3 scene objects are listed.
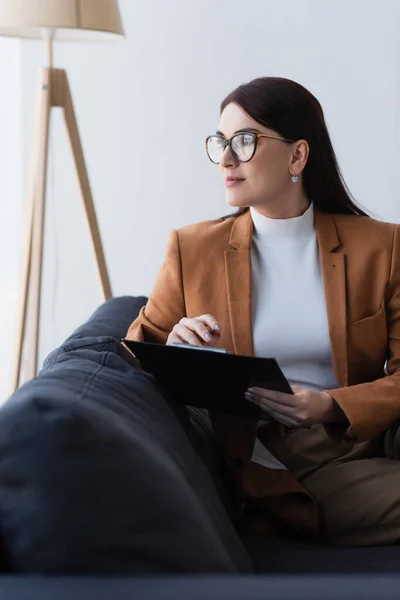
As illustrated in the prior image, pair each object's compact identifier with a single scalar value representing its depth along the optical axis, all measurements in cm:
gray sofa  160
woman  263
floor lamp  403
